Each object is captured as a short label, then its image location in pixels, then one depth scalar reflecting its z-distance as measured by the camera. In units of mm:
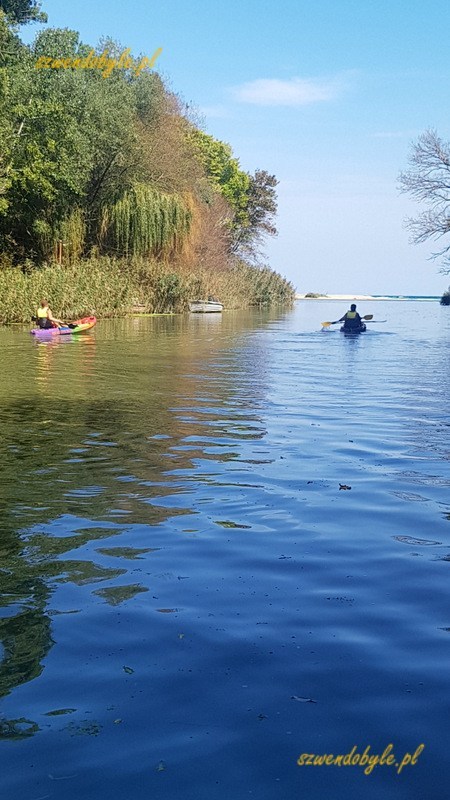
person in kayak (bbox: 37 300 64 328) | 27125
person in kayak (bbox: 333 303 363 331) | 31109
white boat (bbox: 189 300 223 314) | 50800
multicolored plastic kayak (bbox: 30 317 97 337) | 26589
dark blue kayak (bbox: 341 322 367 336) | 31127
